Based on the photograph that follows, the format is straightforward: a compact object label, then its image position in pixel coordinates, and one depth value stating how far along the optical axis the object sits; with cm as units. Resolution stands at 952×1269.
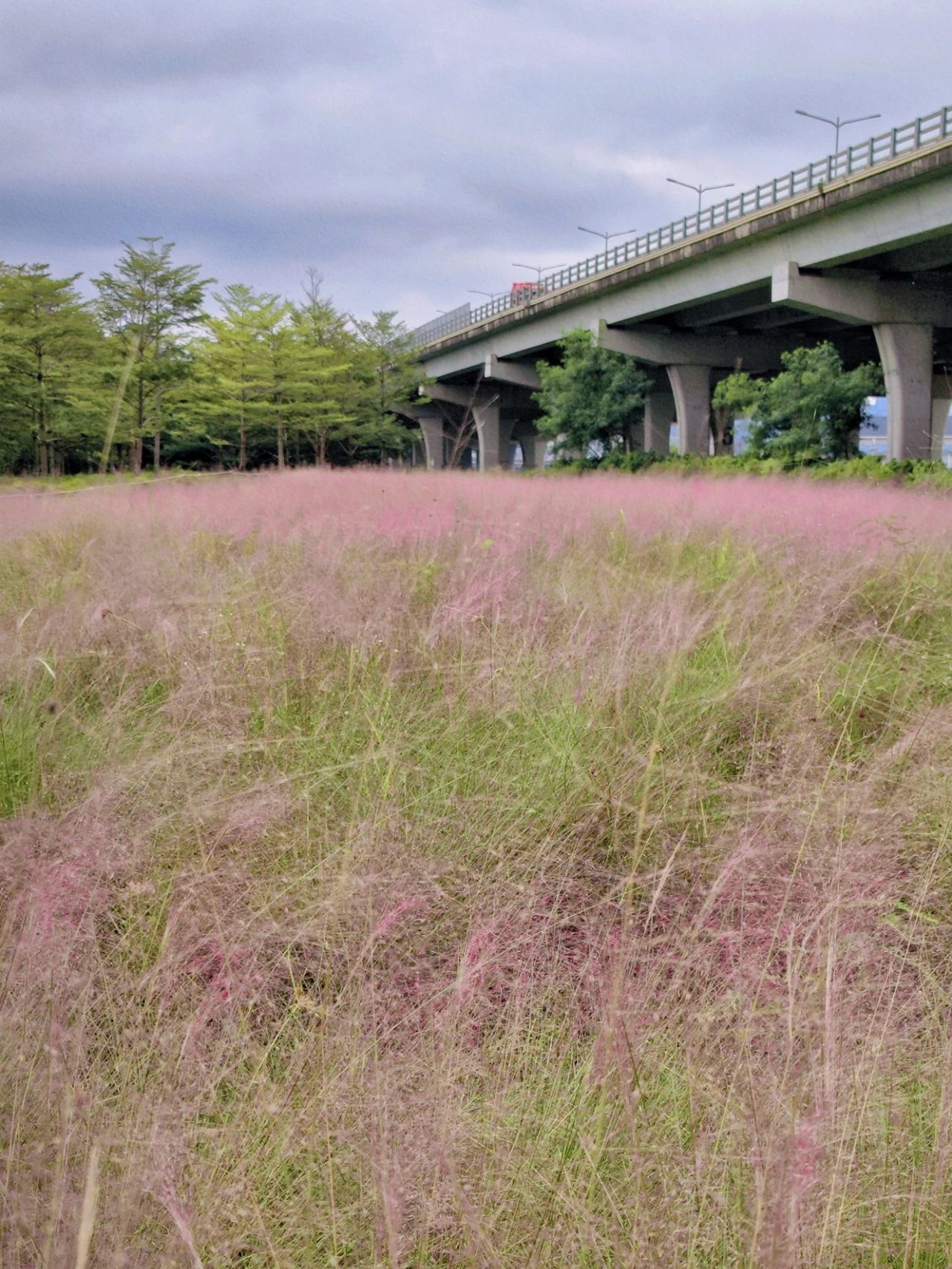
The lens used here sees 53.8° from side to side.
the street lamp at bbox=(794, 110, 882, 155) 2675
